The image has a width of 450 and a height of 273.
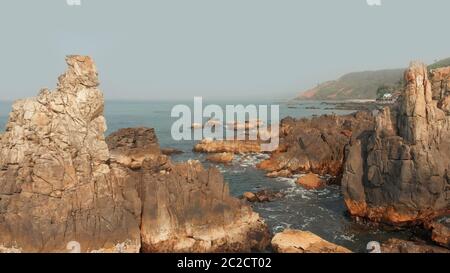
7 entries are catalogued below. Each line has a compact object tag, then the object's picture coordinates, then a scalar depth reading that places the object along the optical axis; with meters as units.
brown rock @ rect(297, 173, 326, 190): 44.38
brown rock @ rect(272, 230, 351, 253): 25.17
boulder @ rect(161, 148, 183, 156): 71.06
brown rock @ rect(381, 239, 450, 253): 24.86
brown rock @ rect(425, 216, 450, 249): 26.44
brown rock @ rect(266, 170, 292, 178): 50.45
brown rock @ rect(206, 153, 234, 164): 60.25
